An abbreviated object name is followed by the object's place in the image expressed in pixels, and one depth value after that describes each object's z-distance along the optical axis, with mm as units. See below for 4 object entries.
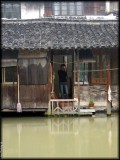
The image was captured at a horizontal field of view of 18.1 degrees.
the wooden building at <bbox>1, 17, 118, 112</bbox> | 16906
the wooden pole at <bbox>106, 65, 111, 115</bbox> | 16547
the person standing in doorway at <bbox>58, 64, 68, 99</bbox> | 17641
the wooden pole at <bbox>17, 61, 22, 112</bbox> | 16438
